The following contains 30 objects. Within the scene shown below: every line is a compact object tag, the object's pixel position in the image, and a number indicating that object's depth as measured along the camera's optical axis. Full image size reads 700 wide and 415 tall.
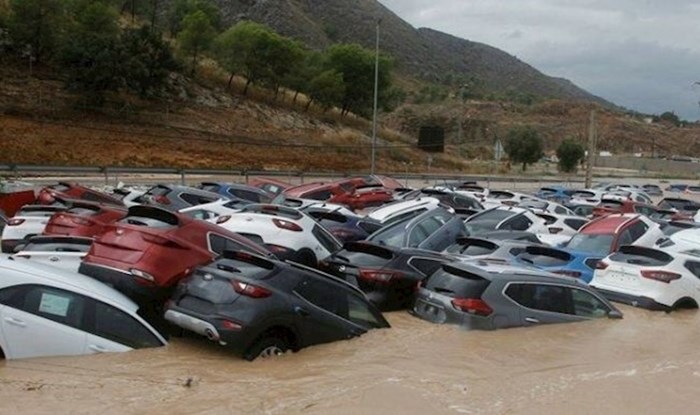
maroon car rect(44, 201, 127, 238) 13.49
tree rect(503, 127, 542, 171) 86.56
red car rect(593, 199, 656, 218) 26.69
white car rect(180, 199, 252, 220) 17.48
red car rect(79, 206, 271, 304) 9.19
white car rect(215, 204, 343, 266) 13.45
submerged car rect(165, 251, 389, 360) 8.25
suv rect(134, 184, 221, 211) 20.69
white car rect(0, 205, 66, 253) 14.77
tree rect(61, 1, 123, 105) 56.91
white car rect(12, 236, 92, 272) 10.62
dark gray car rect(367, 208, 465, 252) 14.80
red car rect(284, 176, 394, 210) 26.49
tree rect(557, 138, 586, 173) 87.81
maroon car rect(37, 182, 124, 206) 18.95
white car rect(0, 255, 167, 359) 7.68
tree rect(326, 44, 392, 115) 85.44
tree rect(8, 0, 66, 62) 57.74
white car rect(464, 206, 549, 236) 19.12
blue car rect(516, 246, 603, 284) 14.10
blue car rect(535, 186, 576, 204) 34.25
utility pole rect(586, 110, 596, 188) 47.51
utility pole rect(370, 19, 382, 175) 46.57
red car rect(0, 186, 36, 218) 21.16
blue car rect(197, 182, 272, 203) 23.95
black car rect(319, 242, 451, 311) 11.51
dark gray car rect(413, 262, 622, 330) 10.19
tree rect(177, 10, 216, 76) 73.06
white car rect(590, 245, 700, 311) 13.23
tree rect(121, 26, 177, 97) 59.47
